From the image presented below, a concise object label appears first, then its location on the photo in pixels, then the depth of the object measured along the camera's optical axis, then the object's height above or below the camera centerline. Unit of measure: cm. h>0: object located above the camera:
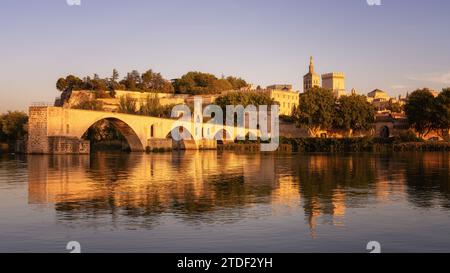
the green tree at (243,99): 10134 +556
